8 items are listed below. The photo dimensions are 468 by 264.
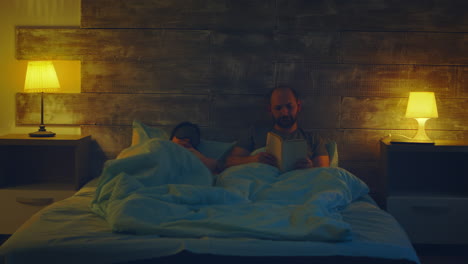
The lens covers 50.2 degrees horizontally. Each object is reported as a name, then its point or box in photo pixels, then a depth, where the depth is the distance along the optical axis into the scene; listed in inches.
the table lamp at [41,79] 113.3
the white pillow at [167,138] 114.1
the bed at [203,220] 62.4
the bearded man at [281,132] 111.0
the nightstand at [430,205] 109.1
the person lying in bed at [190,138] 108.8
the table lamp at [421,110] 113.0
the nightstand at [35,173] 110.7
